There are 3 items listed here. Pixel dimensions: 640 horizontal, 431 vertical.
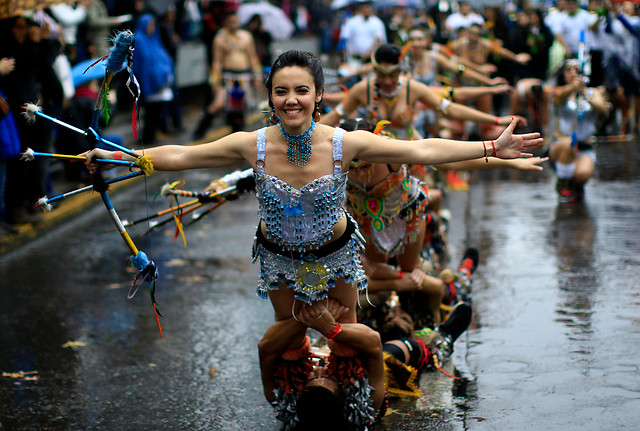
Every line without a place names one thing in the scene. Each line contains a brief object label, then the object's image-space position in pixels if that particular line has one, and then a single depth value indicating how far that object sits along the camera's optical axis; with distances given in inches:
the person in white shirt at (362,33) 632.4
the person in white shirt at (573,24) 603.8
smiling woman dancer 159.5
